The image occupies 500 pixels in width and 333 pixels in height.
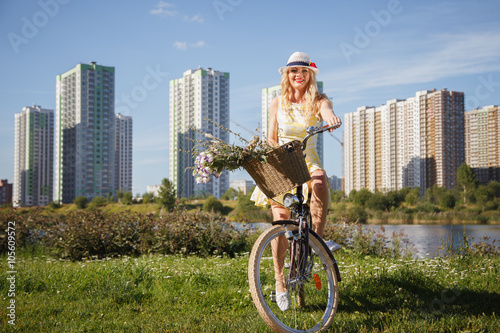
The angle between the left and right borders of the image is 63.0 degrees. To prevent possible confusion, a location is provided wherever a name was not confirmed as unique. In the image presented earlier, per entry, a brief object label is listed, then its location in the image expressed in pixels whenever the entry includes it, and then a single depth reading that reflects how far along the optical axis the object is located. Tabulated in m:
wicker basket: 2.59
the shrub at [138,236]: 7.52
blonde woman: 3.12
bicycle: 2.66
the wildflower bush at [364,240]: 7.55
